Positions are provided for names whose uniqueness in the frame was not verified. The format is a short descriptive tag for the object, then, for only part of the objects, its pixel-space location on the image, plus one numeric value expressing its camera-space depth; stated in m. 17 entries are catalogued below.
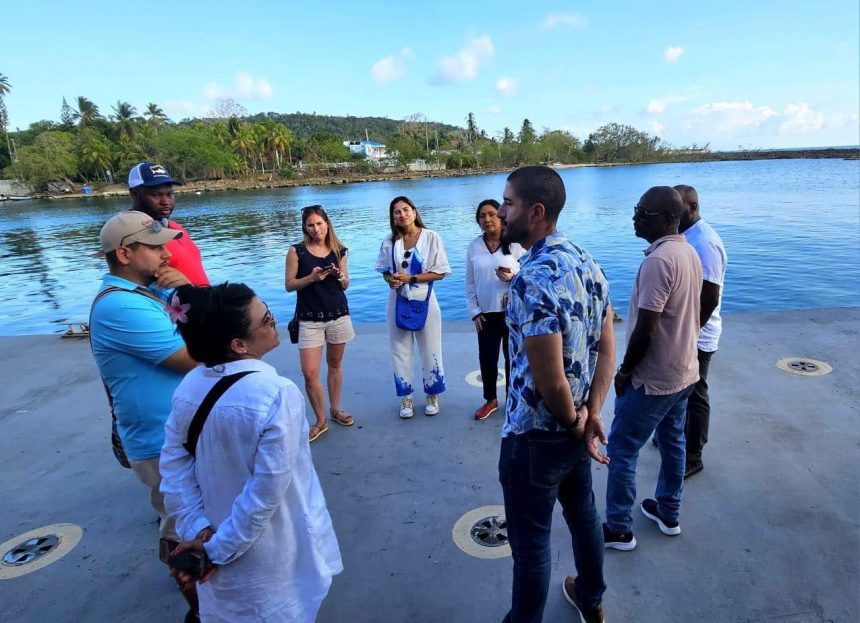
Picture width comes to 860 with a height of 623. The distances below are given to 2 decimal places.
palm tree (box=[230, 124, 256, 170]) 83.81
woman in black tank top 3.62
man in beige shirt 2.15
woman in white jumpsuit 3.84
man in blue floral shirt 1.57
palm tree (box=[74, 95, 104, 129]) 80.88
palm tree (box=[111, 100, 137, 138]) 77.00
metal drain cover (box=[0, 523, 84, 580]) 2.54
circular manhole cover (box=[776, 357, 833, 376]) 4.16
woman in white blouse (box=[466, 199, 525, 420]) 3.76
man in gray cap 1.86
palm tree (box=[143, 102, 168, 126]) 84.94
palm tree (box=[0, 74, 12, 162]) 67.69
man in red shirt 2.88
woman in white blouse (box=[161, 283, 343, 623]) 1.37
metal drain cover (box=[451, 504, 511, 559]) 2.47
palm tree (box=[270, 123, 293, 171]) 88.32
